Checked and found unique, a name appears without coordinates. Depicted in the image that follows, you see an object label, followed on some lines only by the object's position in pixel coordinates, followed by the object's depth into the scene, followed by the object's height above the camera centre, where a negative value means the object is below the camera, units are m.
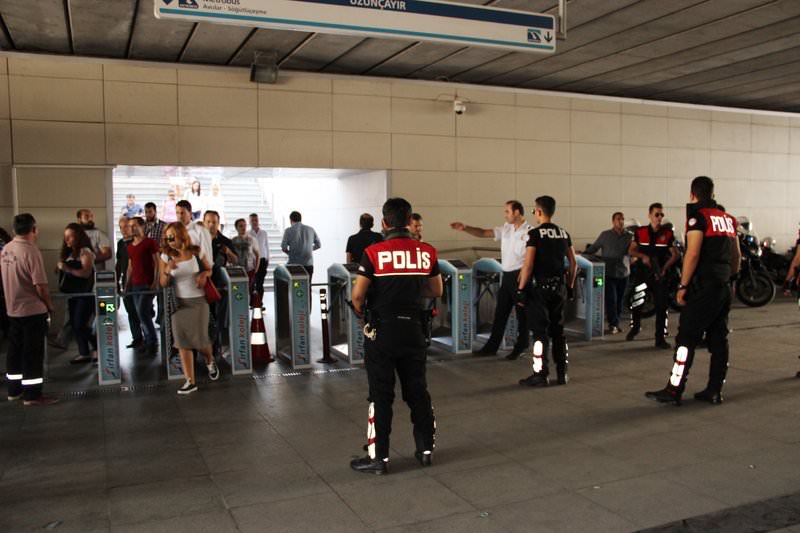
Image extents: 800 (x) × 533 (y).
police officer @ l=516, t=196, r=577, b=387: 6.82 -0.55
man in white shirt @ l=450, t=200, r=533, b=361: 7.79 -0.40
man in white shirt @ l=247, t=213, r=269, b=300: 10.65 -0.31
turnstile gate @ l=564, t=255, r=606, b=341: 9.52 -0.91
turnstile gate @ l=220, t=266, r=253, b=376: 7.61 -0.95
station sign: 5.07 +1.54
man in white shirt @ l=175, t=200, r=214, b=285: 7.75 +0.02
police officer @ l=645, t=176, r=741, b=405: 6.11 -0.52
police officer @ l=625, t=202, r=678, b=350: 8.77 -0.39
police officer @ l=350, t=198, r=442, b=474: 4.58 -0.55
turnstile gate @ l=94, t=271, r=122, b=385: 7.19 -0.92
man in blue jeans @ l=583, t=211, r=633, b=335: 9.91 -0.45
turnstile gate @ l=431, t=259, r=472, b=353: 8.62 -0.87
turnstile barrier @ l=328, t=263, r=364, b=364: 8.14 -1.04
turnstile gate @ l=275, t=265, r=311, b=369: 7.85 -0.90
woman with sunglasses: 6.79 -0.54
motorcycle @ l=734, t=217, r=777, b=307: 12.34 -0.95
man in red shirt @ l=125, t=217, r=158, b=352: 8.01 -0.32
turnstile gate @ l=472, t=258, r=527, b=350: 9.03 -0.82
